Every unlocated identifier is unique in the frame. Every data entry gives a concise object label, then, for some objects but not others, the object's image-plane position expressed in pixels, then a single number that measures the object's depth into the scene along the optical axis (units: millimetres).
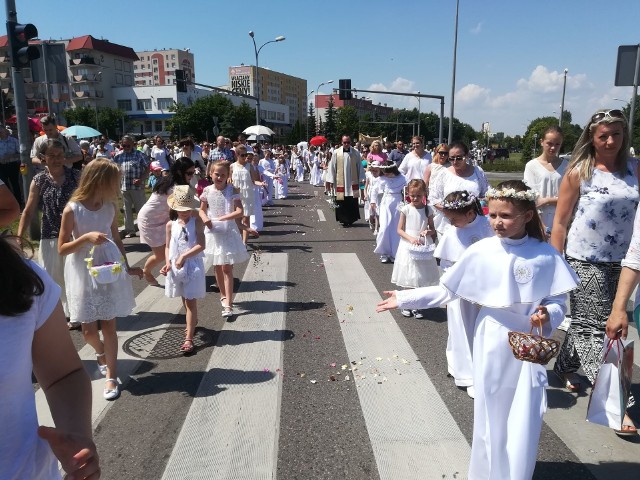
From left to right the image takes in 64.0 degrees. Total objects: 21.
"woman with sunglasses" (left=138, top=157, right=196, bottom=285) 7086
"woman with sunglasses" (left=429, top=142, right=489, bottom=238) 6211
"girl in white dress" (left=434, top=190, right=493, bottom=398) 3986
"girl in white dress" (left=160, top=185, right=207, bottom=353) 5012
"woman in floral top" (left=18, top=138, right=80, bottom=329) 5056
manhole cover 4945
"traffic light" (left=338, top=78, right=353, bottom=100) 28406
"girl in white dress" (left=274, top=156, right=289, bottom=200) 20781
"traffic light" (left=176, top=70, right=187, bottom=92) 25281
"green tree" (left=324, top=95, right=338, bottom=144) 92850
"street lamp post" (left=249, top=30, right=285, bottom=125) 34294
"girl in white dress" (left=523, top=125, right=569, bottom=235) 5973
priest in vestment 13258
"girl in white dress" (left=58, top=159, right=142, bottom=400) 4090
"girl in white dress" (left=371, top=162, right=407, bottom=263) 8977
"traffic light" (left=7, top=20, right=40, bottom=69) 9094
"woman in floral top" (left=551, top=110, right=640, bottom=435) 3742
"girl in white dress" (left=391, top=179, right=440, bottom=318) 6090
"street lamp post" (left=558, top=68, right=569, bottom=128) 41688
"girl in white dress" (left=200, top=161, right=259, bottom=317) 6109
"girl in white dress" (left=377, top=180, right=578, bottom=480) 2680
